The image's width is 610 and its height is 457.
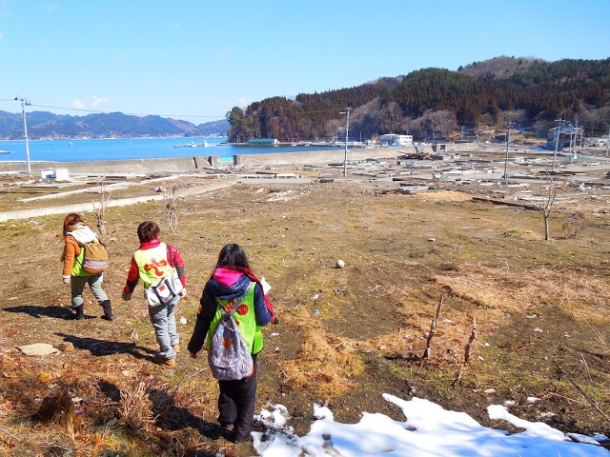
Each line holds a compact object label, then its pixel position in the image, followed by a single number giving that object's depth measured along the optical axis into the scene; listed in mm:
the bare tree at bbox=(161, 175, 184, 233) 11766
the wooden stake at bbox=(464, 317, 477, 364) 4414
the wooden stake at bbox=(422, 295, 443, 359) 4547
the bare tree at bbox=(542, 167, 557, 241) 11004
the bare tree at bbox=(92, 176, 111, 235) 10586
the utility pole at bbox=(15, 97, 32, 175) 30625
